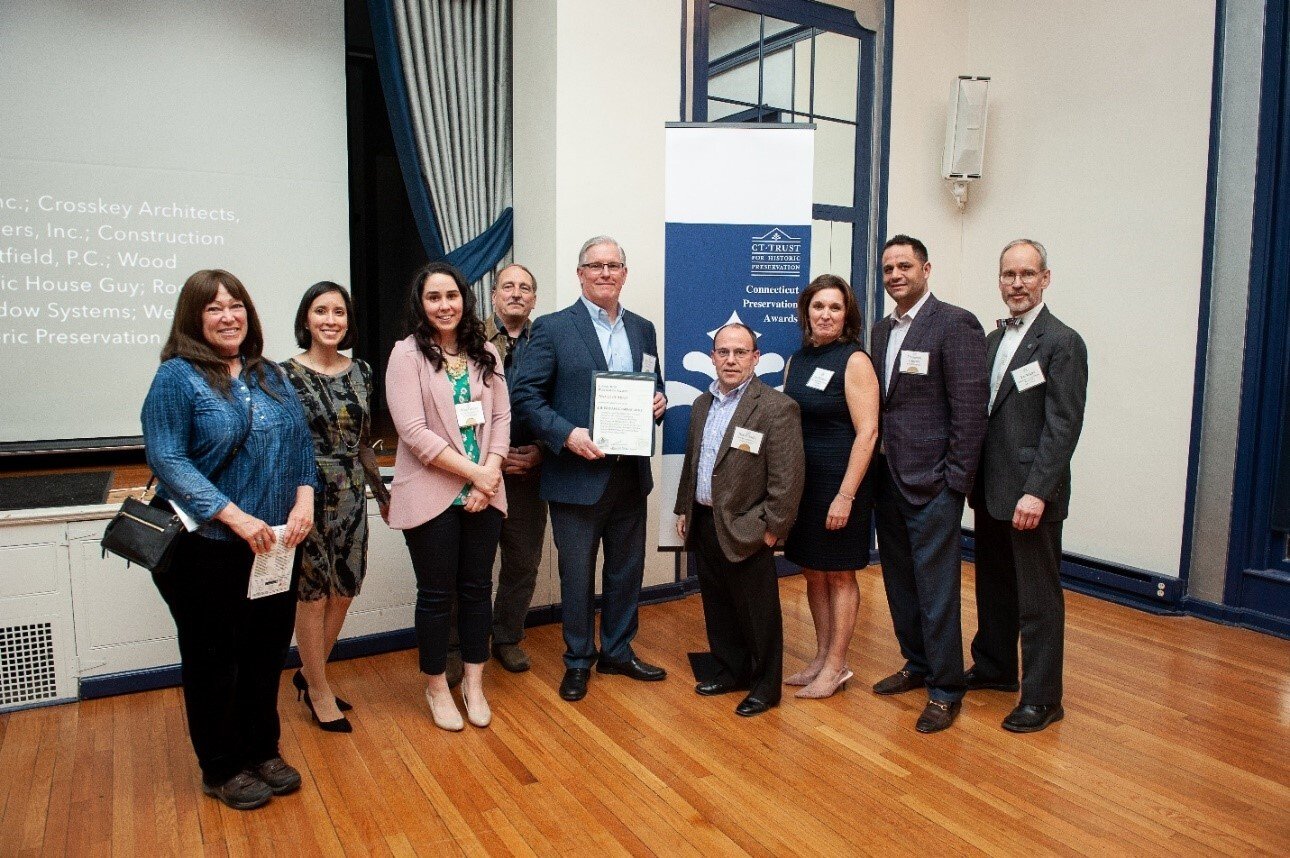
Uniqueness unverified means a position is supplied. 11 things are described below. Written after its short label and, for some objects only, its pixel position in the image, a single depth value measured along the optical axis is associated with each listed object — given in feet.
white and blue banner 11.94
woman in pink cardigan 9.16
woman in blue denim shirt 7.22
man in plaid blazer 9.55
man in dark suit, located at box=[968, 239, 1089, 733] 9.18
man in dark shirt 11.25
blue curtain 13.42
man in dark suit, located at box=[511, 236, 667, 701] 10.34
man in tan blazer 9.73
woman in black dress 9.82
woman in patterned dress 9.03
